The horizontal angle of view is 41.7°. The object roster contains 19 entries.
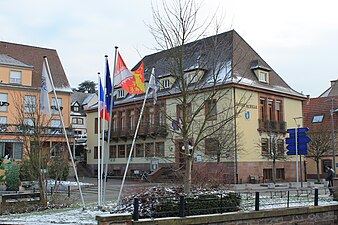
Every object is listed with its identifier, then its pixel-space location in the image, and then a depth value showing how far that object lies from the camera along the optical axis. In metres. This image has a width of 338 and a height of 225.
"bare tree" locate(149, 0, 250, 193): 14.80
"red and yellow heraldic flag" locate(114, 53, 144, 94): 15.35
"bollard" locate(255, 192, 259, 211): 14.23
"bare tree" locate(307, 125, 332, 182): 42.19
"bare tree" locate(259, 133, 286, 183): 35.56
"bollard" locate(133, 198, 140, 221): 11.45
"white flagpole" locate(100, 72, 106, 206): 16.08
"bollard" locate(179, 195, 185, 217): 12.34
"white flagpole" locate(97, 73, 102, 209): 14.77
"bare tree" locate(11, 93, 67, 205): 17.39
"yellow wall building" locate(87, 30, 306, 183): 35.12
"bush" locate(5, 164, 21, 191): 29.22
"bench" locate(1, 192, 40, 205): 17.16
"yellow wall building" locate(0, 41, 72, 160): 43.81
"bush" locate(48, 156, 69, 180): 19.83
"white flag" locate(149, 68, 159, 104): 17.11
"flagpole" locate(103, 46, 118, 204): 15.34
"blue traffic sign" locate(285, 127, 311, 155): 22.12
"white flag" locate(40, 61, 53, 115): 16.12
